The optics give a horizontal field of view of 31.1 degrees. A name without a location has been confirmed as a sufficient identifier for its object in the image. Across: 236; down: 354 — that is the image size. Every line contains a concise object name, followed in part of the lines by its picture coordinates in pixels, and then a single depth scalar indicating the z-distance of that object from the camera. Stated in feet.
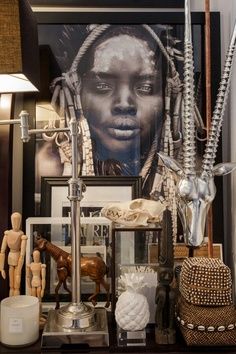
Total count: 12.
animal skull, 2.92
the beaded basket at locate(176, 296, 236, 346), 2.50
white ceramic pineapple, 2.54
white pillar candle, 2.59
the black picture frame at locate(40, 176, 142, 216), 3.32
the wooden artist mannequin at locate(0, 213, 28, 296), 2.88
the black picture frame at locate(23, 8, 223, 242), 3.34
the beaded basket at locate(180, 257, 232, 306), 2.55
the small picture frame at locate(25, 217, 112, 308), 3.19
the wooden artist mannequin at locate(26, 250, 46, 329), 2.87
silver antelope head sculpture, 2.85
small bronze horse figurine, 2.97
